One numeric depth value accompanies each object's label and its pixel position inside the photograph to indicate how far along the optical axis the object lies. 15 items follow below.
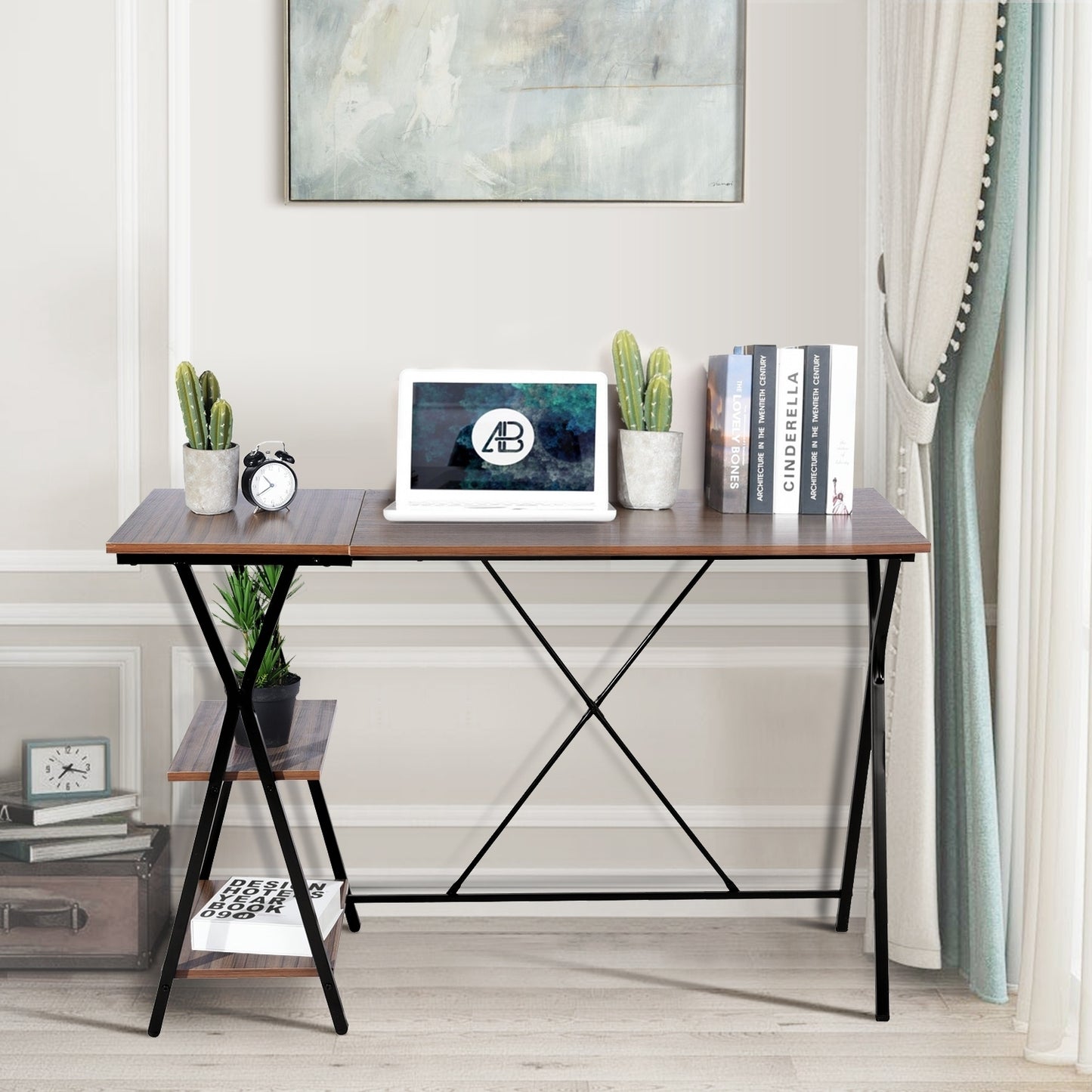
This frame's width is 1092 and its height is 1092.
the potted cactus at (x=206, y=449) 2.03
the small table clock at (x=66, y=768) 2.42
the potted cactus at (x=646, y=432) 2.09
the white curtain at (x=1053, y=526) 1.91
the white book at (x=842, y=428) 2.07
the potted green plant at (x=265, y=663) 2.21
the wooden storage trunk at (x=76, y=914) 2.34
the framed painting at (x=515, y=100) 2.36
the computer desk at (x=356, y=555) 1.89
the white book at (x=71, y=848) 2.33
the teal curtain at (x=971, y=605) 2.05
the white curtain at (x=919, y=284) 2.06
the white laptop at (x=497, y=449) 2.04
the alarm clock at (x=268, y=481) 2.05
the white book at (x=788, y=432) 2.07
